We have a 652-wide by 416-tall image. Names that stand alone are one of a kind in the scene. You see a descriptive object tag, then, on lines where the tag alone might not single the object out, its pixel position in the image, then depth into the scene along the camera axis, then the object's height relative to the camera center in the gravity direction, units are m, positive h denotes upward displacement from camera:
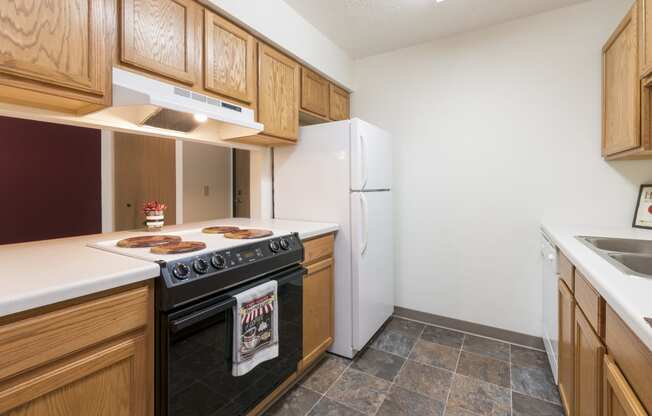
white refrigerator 2.01 +0.02
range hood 1.24 +0.43
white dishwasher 1.61 -0.54
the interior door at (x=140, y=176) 2.05 +0.20
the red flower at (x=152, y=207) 1.75 -0.02
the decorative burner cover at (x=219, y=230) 1.67 -0.14
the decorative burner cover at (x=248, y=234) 1.46 -0.15
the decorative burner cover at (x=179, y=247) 1.15 -0.17
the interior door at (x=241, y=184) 2.49 +0.17
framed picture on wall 1.81 -0.02
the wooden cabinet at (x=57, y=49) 0.98 +0.54
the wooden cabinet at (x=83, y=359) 0.73 -0.42
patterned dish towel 1.24 -0.53
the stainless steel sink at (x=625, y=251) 1.16 -0.20
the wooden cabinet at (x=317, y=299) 1.78 -0.58
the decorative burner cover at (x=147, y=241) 1.27 -0.16
